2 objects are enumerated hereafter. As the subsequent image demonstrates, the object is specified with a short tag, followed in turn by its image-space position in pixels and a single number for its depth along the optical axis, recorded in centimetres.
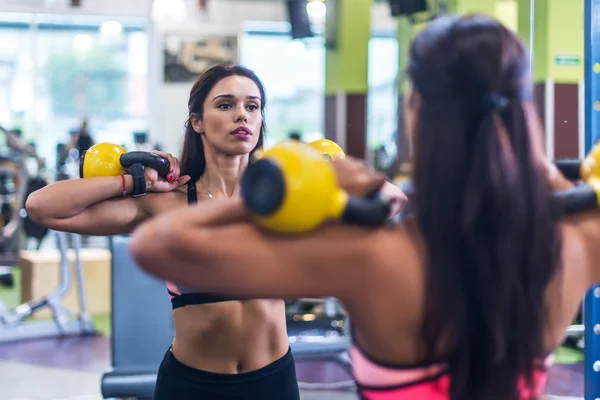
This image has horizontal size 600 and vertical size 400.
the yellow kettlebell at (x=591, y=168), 126
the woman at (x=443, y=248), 101
